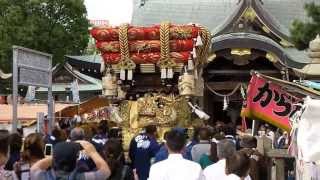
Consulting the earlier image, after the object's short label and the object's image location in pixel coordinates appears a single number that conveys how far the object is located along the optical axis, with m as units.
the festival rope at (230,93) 25.02
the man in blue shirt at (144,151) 9.71
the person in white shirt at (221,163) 6.01
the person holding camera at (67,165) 5.04
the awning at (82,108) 20.87
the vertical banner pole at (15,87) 10.92
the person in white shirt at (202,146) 8.25
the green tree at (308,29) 17.16
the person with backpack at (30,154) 5.93
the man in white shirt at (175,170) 5.57
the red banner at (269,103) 8.26
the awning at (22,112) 21.21
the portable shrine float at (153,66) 12.80
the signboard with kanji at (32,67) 11.44
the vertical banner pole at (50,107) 12.88
